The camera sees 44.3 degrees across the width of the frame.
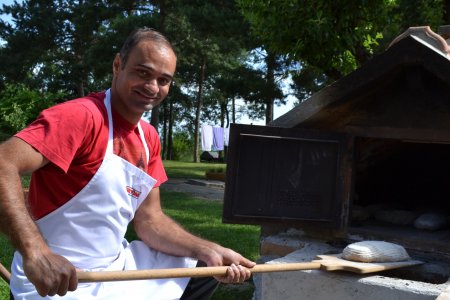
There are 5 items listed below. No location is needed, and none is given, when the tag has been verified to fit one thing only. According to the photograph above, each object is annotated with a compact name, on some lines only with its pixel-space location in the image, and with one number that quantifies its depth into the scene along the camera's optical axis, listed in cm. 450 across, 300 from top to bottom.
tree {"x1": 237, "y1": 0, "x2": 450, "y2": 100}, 655
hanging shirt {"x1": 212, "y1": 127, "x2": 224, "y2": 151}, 2595
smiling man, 187
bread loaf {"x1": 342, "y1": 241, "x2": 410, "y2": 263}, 322
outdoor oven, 369
